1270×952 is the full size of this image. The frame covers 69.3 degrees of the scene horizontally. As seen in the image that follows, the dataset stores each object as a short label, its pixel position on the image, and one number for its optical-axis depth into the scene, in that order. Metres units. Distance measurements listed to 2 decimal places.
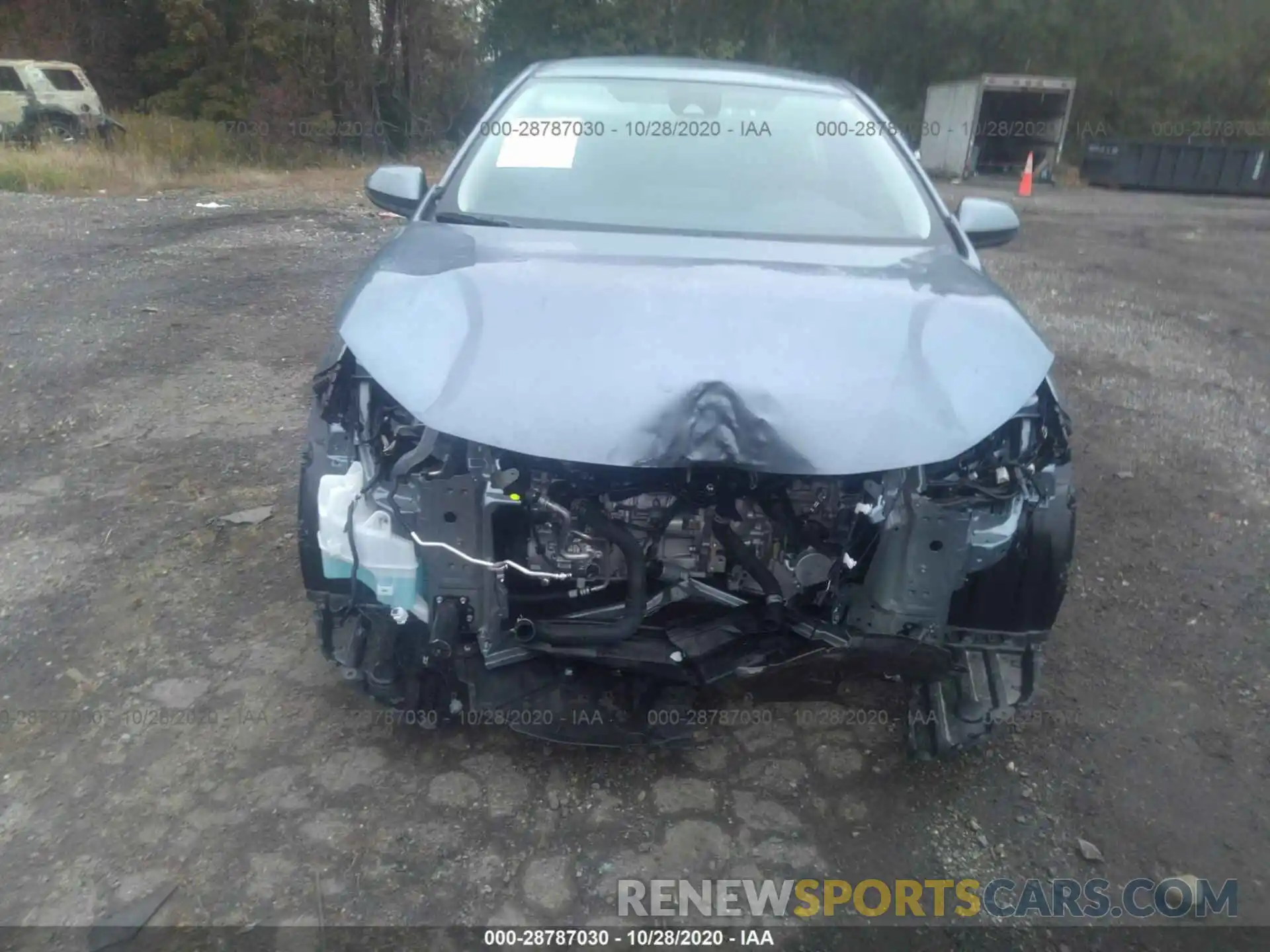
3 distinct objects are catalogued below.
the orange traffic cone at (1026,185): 17.14
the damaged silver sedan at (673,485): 1.98
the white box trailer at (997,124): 19.80
